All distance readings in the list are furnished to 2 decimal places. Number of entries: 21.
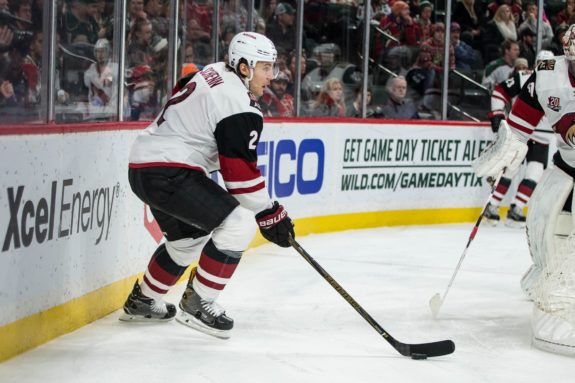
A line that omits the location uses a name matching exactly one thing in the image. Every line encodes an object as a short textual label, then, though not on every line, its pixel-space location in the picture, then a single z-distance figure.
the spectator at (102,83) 9.69
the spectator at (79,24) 9.02
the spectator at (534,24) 18.72
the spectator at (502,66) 18.36
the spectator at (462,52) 17.87
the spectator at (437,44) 17.56
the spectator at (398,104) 16.65
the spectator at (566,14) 19.04
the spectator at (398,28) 16.76
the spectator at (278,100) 14.25
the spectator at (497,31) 18.63
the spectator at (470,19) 18.00
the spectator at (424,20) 17.53
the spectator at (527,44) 18.79
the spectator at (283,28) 14.67
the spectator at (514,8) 18.80
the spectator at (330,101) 15.23
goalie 7.98
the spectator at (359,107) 15.98
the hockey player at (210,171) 7.67
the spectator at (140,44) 10.76
